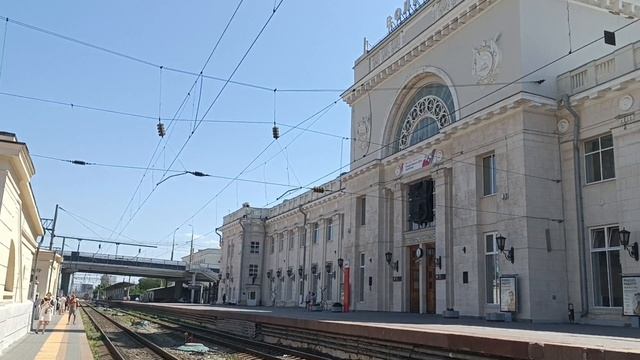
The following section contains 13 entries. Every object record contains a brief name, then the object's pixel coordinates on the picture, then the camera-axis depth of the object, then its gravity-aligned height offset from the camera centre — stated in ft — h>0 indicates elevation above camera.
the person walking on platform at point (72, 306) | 113.60 -4.02
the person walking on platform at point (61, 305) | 164.60 -5.66
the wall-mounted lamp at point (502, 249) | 73.10 +6.26
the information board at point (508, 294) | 70.38 +0.54
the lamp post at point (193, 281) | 285.56 +3.96
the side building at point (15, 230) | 42.45 +5.09
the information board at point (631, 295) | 60.08 +0.72
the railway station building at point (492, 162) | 69.26 +19.51
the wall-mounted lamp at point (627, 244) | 62.08 +6.22
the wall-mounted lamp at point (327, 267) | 151.72 +6.83
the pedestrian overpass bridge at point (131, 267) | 305.94 +11.30
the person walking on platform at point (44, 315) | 78.79 -4.07
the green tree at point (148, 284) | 512.22 +3.65
